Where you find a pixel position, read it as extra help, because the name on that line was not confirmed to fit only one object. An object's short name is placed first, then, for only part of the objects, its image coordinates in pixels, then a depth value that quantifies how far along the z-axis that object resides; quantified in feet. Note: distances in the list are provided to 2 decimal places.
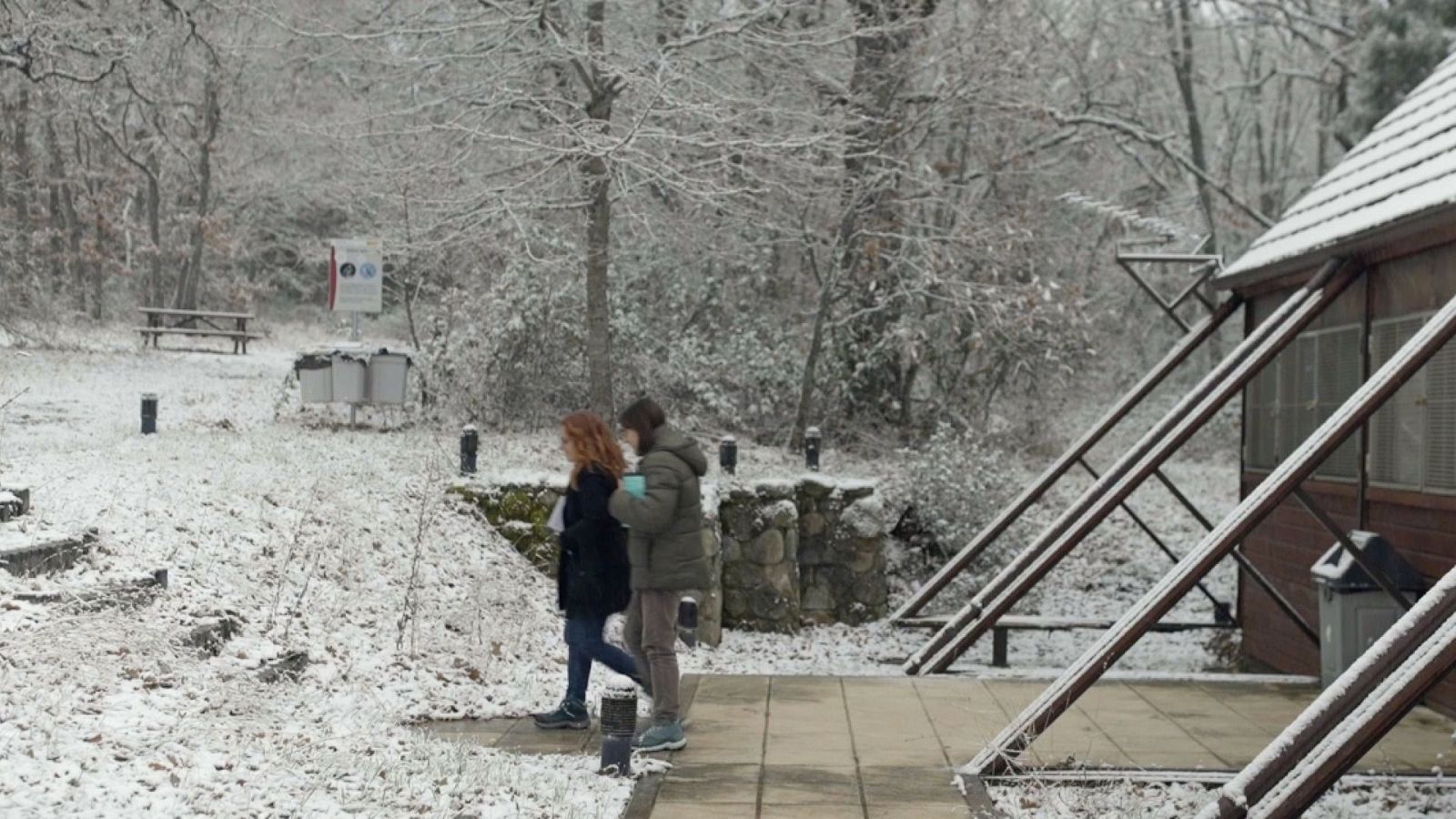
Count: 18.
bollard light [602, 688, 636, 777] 24.52
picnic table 90.79
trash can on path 32.55
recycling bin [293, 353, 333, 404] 59.16
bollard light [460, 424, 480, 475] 48.06
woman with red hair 27.32
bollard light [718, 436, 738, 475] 54.44
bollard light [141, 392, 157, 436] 53.36
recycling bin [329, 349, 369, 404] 58.34
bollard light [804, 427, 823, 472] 59.47
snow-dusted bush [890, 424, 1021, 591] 61.00
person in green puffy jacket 26.27
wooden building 31.99
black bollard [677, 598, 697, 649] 42.40
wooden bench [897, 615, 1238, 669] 41.09
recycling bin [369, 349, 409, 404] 58.70
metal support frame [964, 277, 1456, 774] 25.94
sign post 60.23
